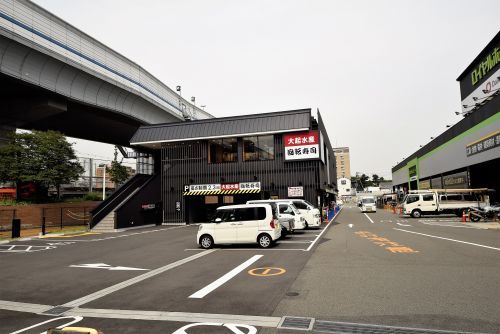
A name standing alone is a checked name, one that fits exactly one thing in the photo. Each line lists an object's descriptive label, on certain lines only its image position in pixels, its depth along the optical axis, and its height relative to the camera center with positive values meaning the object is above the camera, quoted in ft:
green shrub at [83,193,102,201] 123.56 +1.42
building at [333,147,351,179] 635.87 +55.26
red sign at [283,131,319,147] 94.68 +16.06
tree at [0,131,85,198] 90.58 +12.36
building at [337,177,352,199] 441.97 +7.49
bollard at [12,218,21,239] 71.46 -5.43
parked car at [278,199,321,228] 71.70 -4.72
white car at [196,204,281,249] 46.52 -4.43
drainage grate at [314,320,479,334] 16.65 -7.13
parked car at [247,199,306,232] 64.44 -3.55
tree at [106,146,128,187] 161.89 +13.85
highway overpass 73.05 +33.45
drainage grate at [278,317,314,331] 17.68 -7.13
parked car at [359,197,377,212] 144.15 -5.74
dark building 95.50 +10.93
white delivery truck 94.99 -3.47
